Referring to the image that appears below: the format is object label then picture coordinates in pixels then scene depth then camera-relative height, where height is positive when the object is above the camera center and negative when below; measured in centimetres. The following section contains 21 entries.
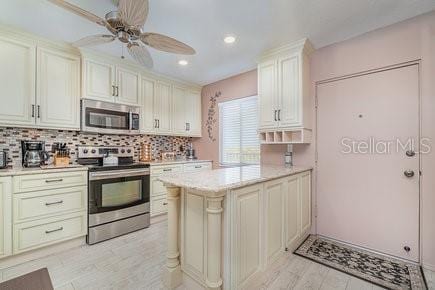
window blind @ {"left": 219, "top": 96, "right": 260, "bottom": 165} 361 +26
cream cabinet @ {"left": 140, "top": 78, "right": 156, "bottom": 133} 349 +69
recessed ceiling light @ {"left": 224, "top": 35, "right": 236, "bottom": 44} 250 +132
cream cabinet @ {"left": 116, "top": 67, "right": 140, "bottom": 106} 314 +93
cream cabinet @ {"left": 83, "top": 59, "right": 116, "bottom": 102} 281 +92
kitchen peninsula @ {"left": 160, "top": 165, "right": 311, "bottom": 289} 150 -68
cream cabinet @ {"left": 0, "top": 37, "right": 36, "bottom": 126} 229 +73
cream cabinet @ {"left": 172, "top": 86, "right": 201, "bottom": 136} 400 +69
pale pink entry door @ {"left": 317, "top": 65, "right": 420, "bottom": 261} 216 -19
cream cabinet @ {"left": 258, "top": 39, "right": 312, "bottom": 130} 261 +78
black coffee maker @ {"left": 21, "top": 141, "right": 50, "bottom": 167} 251 -11
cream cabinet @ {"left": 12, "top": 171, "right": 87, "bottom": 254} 216 -73
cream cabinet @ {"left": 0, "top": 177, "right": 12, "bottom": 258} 206 -72
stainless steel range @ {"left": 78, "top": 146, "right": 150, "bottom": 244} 262 -68
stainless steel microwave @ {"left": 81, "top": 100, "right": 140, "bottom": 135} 286 +41
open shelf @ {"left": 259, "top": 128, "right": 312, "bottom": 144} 266 +13
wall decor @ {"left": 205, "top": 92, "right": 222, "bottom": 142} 421 +61
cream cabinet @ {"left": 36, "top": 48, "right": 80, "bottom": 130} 252 +72
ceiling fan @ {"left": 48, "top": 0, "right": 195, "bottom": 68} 146 +96
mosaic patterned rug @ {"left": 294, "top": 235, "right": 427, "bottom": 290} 184 -122
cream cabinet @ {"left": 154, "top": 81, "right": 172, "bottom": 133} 371 +71
